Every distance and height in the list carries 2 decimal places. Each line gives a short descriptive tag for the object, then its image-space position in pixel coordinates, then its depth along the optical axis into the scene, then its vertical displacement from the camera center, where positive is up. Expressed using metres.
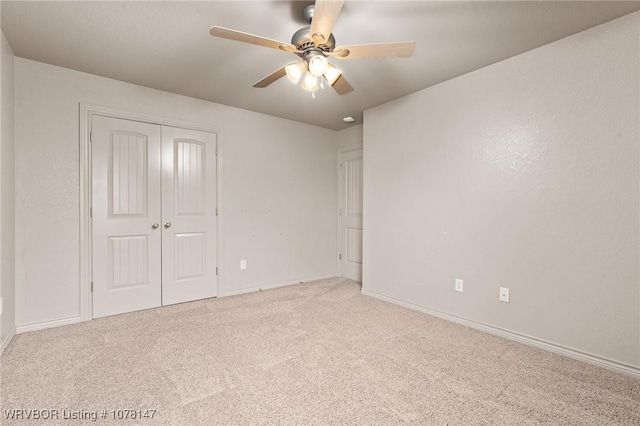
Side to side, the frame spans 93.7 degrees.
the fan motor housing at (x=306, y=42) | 1.79 +1.02
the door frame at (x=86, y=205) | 2.83 +0.05
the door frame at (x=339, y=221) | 4.83 -0.16
